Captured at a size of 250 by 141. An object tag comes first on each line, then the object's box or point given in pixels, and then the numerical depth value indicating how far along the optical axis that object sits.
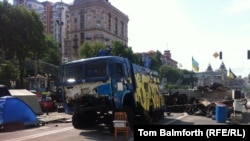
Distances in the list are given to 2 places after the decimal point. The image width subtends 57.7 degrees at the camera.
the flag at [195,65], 36.71
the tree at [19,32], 29.89
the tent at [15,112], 11.03
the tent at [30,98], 16.55
